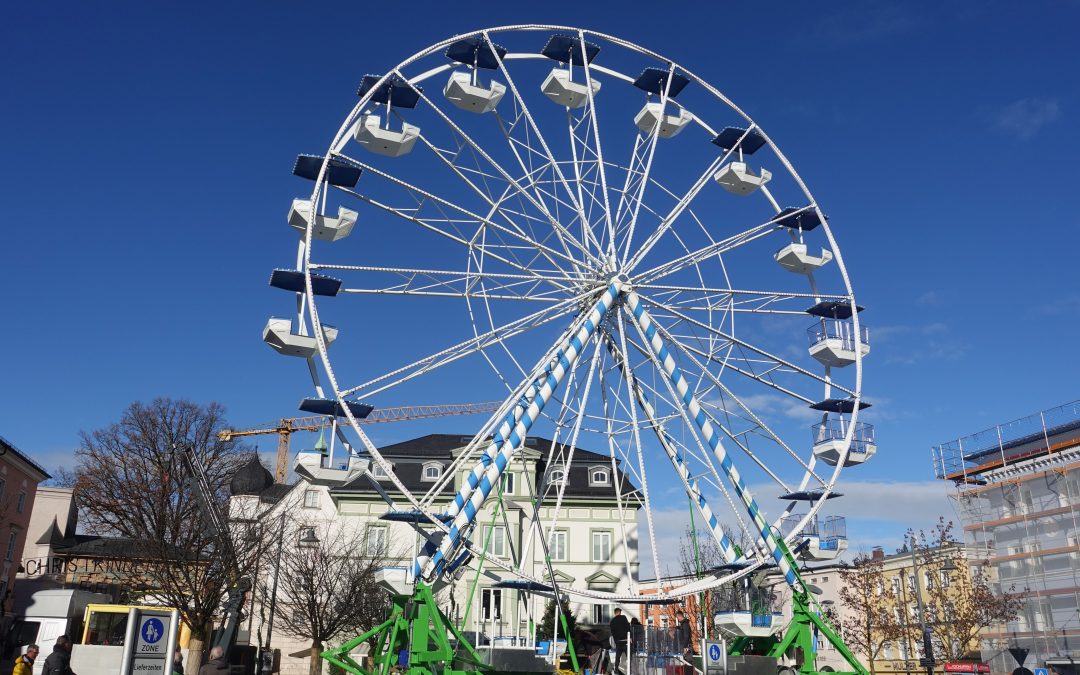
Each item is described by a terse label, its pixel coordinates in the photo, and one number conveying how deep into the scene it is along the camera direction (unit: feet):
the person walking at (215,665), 40.11
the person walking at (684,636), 69.70
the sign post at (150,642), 26.43
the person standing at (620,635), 70.13
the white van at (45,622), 104.83
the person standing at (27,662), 47.09
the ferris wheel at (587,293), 64.64
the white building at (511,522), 145.79
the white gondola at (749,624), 63.93
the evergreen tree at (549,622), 132.67
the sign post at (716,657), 48.60
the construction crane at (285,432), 302.45
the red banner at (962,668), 95.96
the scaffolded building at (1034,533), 122.42
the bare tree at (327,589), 124.16
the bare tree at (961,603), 129.90
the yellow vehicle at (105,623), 94.73
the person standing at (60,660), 43.42
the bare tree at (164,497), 112.06
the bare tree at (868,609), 146.10
